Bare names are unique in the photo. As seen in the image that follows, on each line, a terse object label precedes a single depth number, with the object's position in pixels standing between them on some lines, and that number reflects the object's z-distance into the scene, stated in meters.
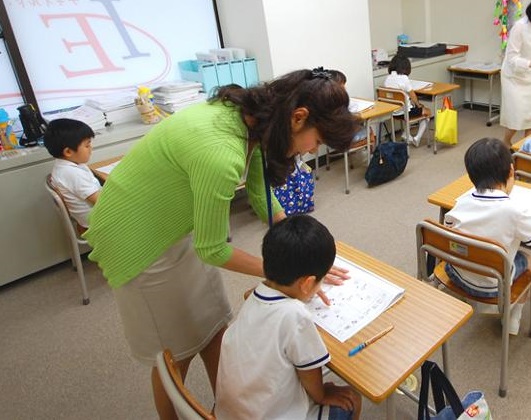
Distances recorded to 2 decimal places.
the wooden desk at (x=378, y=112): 3.64
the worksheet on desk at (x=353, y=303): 1.19
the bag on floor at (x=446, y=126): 4.21
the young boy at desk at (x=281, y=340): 1.02
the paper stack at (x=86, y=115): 3.18
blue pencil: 1.10
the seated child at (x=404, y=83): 4.25
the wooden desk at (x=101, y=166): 2.79
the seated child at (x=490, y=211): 1.59
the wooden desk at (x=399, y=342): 1.03
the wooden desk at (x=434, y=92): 4.36
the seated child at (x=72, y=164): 2.53
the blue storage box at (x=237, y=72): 3.73
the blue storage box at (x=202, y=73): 3.54
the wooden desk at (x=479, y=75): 4.86
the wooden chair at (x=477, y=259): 1.47
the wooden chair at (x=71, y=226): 2.49
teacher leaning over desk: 1.04
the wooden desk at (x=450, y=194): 1.92
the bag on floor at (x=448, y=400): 1.15
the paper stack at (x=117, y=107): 3.28
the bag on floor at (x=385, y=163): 3.77
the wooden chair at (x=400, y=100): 4.08
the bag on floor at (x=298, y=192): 3.27
